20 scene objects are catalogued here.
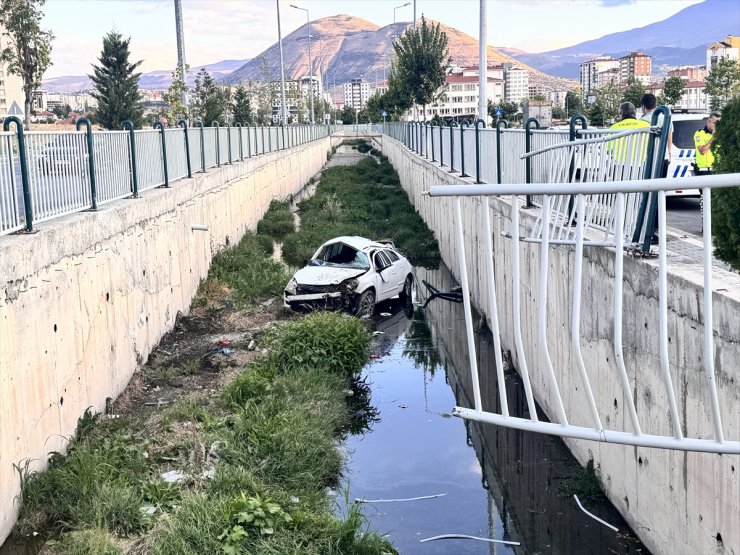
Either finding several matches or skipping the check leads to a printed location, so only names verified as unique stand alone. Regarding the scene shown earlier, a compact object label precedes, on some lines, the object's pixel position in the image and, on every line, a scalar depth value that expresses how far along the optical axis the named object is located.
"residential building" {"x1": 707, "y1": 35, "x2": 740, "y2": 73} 130.30
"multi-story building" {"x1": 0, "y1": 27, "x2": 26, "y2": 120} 133.24
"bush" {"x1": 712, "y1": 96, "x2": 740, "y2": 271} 4.98
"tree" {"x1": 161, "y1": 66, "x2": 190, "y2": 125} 29.23
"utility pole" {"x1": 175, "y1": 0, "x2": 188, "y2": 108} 23.47
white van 17.51
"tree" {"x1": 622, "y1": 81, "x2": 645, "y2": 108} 58.62
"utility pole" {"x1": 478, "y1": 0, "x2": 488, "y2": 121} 21.89
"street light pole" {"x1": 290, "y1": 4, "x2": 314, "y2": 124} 66.44
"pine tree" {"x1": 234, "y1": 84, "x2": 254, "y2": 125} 68.00
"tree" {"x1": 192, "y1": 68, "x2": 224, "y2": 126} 57.44
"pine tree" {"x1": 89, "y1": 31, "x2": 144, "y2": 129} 62.22
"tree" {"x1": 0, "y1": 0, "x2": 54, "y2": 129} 54.16
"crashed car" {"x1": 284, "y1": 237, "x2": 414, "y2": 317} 15.08
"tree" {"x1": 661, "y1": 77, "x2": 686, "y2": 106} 54.34
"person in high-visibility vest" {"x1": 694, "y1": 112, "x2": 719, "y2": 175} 13.43
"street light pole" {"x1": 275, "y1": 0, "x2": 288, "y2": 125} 50.37
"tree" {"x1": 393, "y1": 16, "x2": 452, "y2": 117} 46.78
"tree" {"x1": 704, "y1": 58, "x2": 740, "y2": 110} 49.66
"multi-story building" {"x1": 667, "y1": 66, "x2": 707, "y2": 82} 188.89
